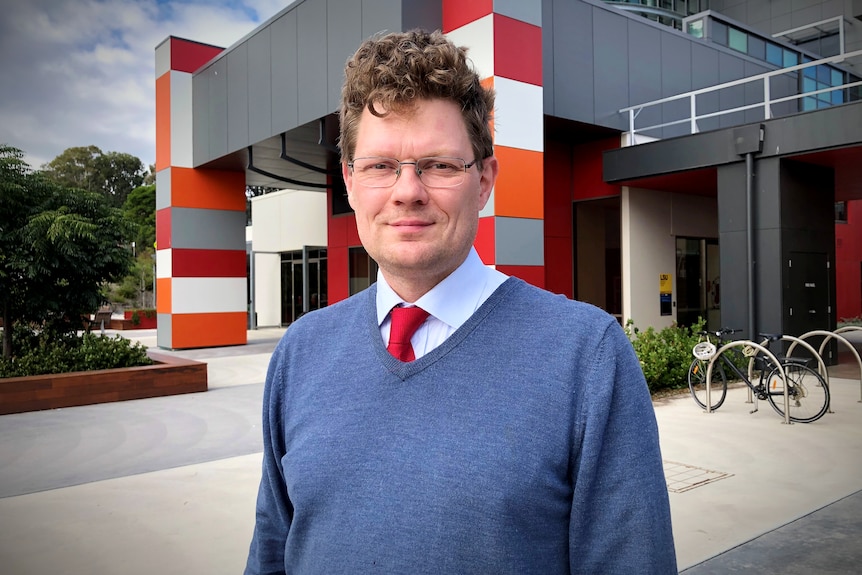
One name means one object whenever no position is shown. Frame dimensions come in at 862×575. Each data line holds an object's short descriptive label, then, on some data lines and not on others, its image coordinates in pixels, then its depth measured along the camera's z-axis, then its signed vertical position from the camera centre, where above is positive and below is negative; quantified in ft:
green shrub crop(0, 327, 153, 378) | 28.94 -2.86
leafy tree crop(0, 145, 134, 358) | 29.07 +1.97
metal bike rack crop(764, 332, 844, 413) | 25.46 -3.27
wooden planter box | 26.66 -4.09
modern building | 31.99 +7.83
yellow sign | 46.53 +0.05
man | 3.92 -0.75
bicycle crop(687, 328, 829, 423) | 23.93 -3.85
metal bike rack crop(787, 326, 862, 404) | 28.76 -2.32
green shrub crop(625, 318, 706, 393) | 30.35 -3.41
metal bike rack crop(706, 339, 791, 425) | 23.70 -2.76
